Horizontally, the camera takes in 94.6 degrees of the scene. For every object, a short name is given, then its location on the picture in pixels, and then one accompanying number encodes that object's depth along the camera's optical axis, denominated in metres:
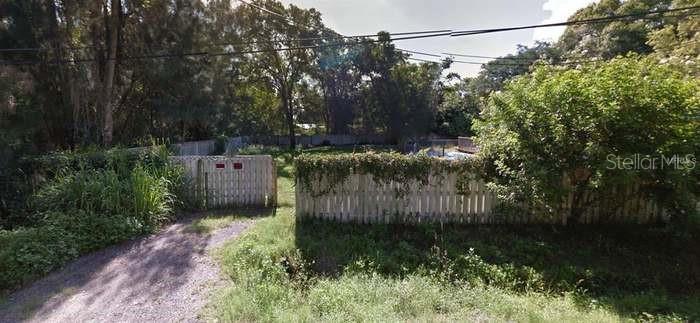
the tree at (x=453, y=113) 32.31
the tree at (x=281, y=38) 19.70
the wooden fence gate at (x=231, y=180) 6.58
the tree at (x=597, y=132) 4.29
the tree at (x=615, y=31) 19.30
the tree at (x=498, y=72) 38.52
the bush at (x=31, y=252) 3.90
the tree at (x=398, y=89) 25.89
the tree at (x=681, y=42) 6.15
